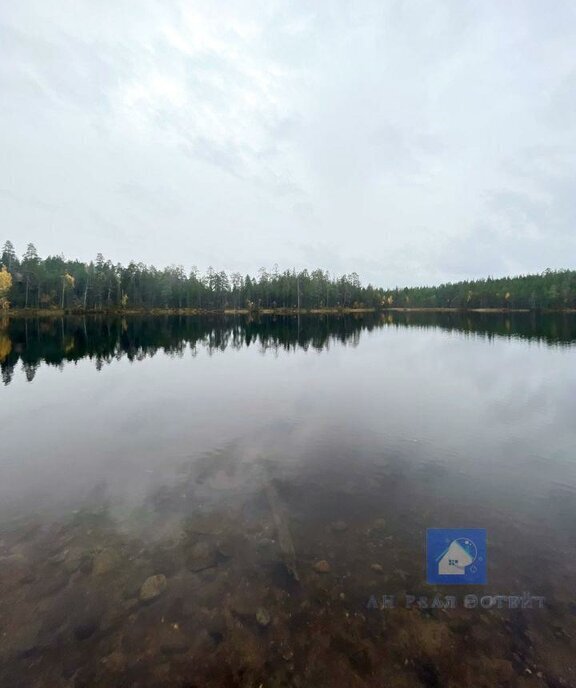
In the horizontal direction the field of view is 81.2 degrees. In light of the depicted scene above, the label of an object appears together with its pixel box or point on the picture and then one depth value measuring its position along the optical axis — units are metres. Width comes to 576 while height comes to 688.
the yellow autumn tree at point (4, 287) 122.28
